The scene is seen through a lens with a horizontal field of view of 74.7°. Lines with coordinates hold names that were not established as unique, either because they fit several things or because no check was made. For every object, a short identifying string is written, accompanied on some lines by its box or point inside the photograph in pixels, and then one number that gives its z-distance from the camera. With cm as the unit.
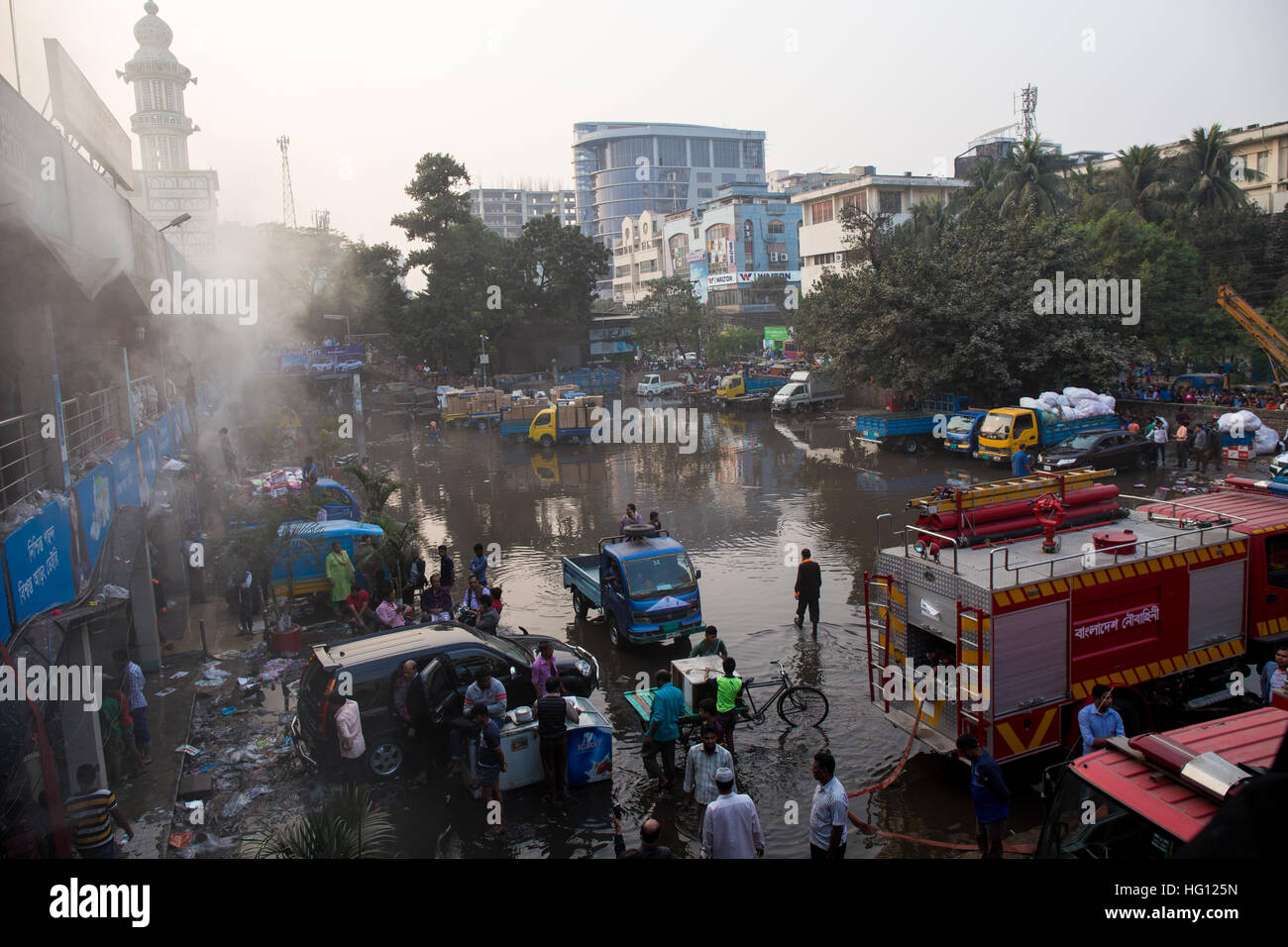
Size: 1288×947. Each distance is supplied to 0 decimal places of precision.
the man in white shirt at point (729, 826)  616
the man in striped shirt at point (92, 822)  645
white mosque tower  3625
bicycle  990
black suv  880
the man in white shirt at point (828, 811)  649
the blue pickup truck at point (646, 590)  1221
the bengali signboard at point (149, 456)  1495
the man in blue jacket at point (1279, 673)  788
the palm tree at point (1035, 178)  4419
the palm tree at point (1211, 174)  4150
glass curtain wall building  15888
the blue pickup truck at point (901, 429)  2984
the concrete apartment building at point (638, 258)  10869
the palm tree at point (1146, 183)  4162
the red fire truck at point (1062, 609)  789
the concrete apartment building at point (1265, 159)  4341
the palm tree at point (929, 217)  4848
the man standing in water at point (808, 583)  1271
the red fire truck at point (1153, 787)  459
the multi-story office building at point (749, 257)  8731
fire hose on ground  713
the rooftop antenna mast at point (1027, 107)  5619
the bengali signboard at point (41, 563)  663
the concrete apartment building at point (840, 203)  6625
